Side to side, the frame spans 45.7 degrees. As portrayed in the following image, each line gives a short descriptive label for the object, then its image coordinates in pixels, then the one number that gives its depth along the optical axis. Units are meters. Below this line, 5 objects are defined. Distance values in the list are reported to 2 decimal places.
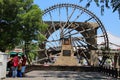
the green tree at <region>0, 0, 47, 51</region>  11.15
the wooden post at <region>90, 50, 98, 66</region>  18.11
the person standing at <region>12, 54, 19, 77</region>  8.78
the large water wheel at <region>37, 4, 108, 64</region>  19.23
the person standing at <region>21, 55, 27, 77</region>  9.30
